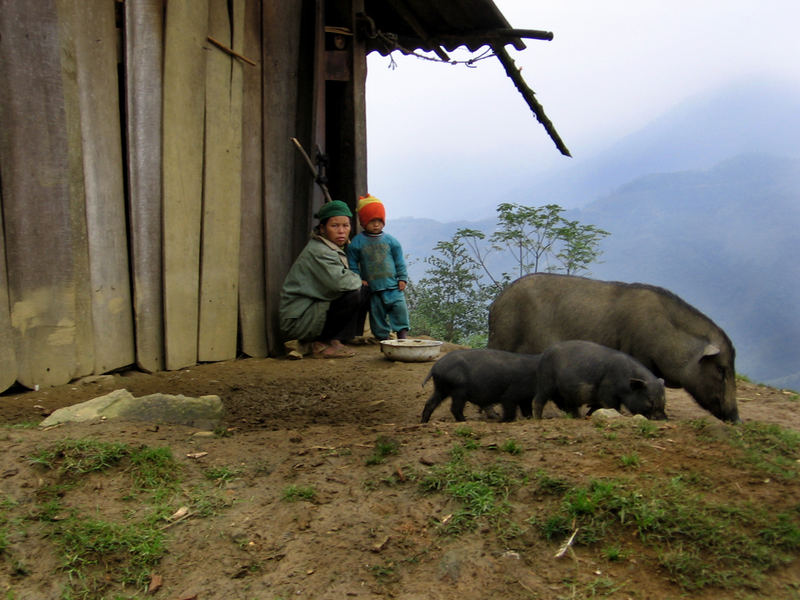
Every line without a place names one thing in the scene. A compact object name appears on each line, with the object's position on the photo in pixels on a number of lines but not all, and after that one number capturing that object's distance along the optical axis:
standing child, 7.06
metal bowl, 6.25
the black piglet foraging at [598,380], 4.02
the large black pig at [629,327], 4.67
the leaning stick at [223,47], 5.94
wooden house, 4.44
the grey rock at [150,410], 3.61
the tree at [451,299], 12.67
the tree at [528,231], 11.35
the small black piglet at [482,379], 4.36
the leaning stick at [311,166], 6.68
